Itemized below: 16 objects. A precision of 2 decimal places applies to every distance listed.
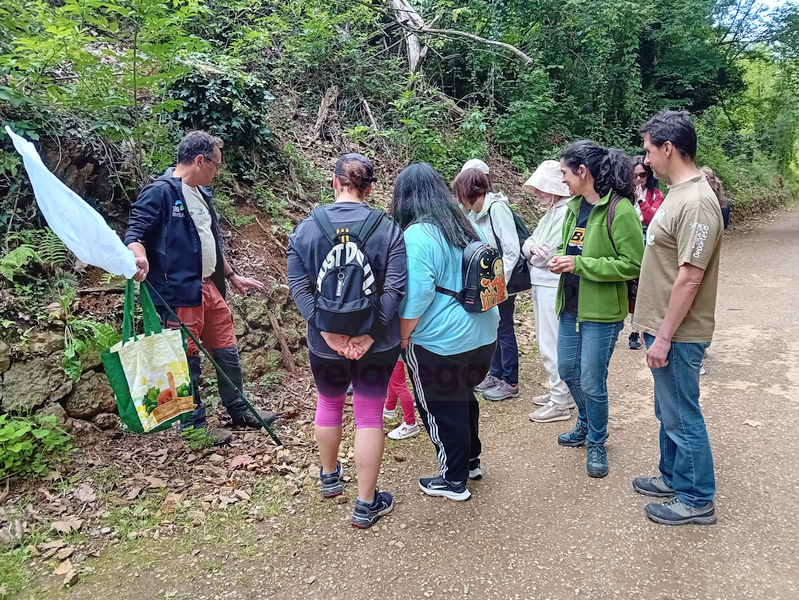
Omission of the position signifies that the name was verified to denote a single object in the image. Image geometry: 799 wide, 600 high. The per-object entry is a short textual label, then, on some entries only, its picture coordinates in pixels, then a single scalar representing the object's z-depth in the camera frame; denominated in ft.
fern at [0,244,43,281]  11.96
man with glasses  11.32
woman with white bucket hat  13.57
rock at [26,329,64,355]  11.69
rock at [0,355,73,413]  11.13
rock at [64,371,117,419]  11.92
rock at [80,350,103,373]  12.22
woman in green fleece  10.61
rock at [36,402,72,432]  11.40
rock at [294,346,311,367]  16.98
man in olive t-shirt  8.75
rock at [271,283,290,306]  17.51
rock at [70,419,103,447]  11.64
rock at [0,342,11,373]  11.18
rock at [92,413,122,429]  12.16
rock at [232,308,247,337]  15.53
